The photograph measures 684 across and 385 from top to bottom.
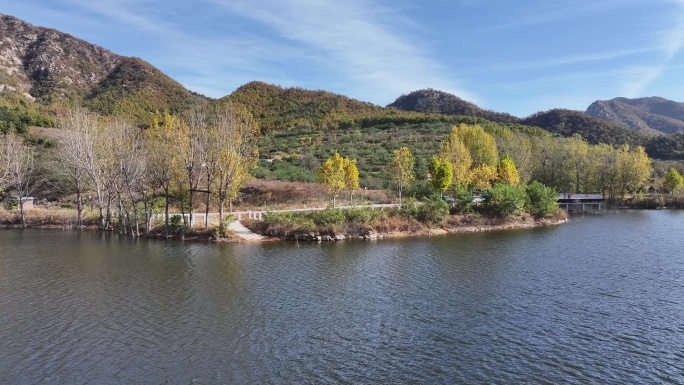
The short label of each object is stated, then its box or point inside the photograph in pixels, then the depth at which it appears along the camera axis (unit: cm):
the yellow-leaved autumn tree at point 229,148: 3984
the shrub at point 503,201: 5019
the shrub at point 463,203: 4947
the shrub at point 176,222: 4097
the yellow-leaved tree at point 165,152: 4003
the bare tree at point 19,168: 4931
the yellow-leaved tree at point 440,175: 5353
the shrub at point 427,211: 4541
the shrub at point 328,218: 4088
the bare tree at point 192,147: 3934
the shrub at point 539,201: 5425
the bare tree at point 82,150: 4347
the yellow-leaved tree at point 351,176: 5316
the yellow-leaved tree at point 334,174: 5000
